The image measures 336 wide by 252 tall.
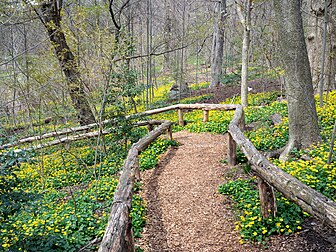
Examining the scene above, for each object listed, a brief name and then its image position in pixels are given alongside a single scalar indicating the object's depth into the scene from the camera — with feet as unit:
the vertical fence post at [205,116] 38.18
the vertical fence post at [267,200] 13.03
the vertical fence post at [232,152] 21.30
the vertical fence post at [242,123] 29.92
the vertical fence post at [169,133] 30.41
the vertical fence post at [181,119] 39.42
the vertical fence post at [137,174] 20.83
